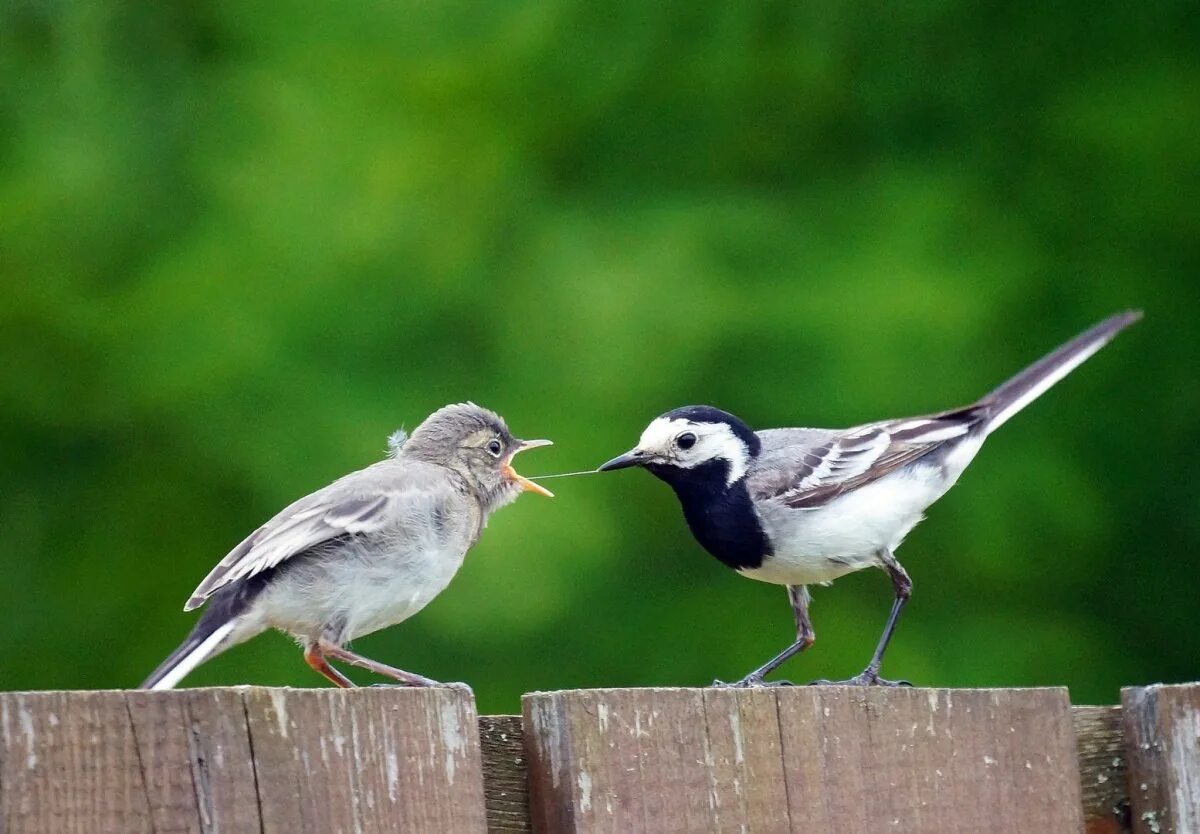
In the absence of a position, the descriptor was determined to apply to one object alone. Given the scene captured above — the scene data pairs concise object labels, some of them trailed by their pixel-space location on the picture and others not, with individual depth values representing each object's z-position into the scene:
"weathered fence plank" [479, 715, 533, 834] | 6.26
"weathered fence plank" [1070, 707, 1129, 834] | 7.79
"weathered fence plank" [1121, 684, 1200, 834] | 7.47
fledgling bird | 9.61
